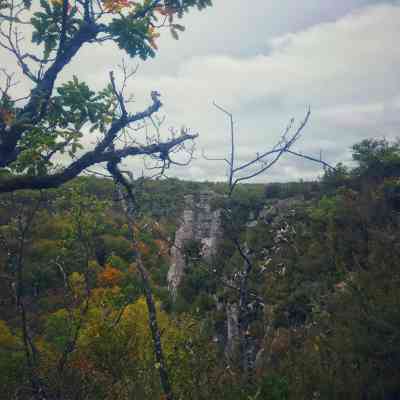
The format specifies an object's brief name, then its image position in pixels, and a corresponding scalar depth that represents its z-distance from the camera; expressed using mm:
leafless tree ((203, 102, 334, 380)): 3830
